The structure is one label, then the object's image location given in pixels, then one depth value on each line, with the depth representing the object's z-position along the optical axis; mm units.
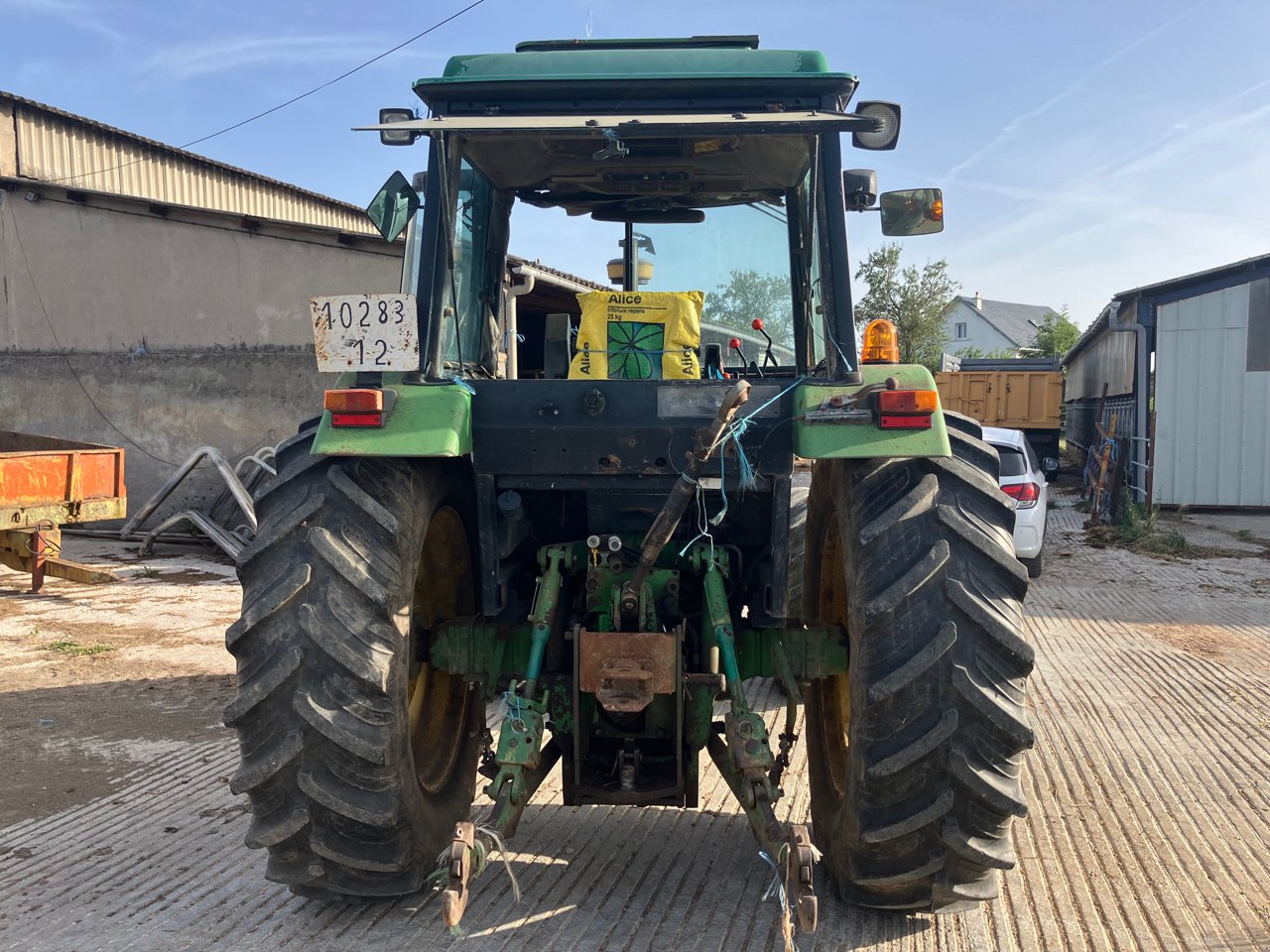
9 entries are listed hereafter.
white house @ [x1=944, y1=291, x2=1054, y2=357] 63894
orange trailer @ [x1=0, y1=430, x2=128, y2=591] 8555
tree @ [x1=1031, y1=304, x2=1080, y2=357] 52031
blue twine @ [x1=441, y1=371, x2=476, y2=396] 3261
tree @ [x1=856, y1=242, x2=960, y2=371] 41000
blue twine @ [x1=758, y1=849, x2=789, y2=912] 2563
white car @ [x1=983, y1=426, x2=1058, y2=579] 9844
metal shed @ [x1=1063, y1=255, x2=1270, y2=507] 15602
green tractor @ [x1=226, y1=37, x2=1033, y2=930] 2887
